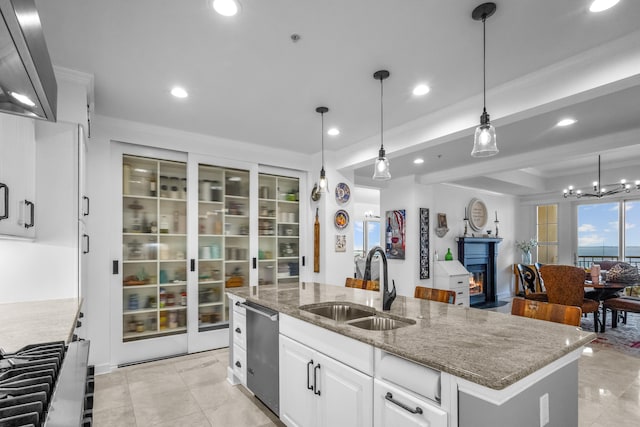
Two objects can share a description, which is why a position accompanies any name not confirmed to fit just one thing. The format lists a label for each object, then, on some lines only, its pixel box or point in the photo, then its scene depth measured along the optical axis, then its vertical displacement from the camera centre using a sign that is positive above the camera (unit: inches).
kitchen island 47.6 -23.8
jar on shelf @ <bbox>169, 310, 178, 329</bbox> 156.3 -47.8
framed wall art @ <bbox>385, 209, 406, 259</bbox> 244.7 -12.5
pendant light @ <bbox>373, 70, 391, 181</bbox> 104.7 +17.2
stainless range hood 28.3 +15.9
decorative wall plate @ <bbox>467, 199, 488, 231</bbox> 291.0 +2.4
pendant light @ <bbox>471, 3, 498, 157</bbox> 75.2 +20.1
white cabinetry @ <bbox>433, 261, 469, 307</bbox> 244.7 -46.6
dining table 183.3 -42.5
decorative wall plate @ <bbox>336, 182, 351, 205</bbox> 193.9 +14.2
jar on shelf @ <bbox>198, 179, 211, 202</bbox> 167.2 +13.8
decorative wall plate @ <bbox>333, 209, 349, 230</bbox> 193.2 -1.1
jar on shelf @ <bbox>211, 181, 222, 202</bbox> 170.6 +13.5
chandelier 207.3 +19.5
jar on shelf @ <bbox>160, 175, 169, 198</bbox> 158.2 +15.0
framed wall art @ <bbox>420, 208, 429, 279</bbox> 241.8 -19.3
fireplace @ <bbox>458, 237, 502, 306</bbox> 278.2 -41.8
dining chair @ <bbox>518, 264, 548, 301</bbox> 240.4 -45.1
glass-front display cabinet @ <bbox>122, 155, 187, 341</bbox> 149.6 -14.0
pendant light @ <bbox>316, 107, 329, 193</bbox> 132.3 +16.6
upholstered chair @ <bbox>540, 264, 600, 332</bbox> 178.7 -38.6
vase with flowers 319.3 -29.9
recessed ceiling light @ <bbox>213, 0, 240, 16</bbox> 72.8 +46.7
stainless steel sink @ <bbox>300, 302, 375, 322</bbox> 96.2 -27.5
